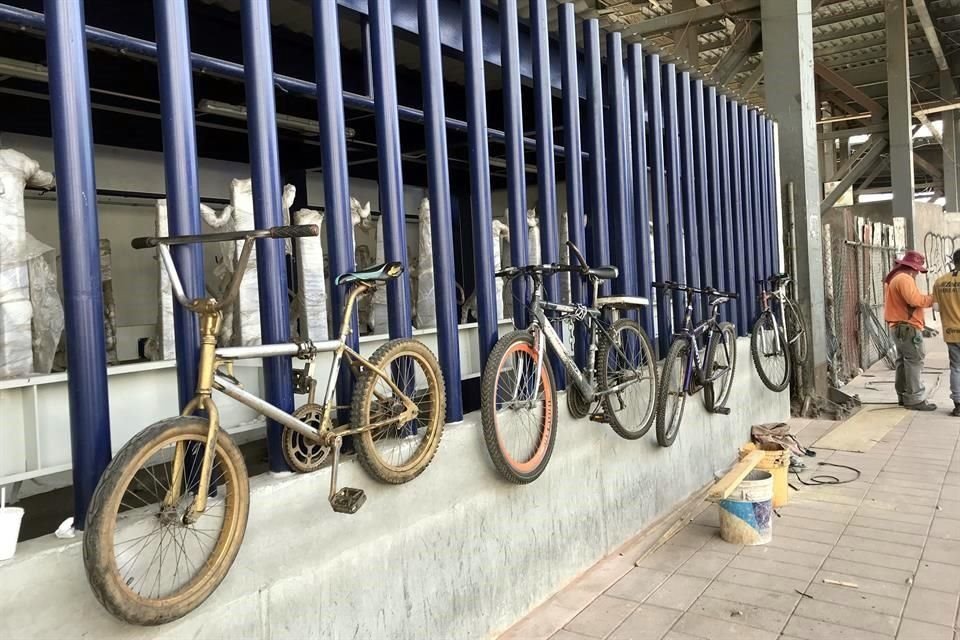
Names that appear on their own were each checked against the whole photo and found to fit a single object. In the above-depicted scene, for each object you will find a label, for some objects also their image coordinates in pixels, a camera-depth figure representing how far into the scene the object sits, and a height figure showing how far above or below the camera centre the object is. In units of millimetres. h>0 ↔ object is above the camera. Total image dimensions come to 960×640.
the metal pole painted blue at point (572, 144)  4492 +930
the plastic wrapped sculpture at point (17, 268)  3027 +244
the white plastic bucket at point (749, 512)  4520 -1421
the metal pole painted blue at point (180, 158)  2393 +527
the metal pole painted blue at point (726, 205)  6950 +789
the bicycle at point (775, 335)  7032 -518
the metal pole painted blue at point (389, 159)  3174 +642
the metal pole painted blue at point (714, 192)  6695 +881
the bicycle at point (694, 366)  5008 -589
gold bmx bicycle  1869 -489
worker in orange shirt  8383 -536
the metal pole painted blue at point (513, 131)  3979 +912
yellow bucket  5148 -1299
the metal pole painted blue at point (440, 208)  3412 +448
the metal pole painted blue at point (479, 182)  3707 +612
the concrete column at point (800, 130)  8391 +1801
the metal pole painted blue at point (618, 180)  5098 +783
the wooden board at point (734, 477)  4285 -1177
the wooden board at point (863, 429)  6996 -1561
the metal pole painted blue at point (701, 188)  6441 +887
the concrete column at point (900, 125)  14633 +3282
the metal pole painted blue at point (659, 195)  5625 +741
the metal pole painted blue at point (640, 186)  5355 +771
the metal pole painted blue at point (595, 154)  4820 +924
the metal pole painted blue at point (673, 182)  5898 +871
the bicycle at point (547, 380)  3463 -467
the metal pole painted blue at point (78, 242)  2131 +232
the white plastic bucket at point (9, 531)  1872 -537
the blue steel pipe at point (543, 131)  4203 +961
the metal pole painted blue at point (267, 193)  2674 +443
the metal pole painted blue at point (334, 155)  2934 +623
